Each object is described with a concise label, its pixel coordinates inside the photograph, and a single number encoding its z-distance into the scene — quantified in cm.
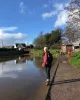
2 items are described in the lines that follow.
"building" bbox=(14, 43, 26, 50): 6093
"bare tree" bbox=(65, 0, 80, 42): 921
